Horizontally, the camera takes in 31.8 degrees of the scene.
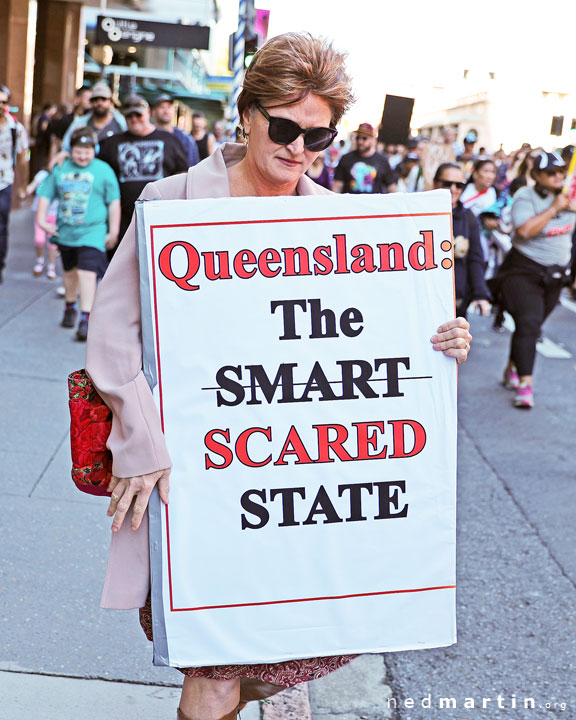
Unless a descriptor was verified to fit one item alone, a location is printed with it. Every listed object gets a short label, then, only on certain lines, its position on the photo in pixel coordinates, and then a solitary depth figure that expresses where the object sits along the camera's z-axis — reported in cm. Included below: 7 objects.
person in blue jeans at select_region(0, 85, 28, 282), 992
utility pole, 1137
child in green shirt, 845
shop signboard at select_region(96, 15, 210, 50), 1794
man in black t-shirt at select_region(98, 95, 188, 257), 869
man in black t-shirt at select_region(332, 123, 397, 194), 1112
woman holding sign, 232
